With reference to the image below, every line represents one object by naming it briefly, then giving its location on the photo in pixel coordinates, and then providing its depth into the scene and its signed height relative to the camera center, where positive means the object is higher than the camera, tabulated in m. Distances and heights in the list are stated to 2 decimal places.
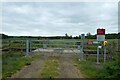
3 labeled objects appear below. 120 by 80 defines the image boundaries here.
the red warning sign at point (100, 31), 4.68 +0.39
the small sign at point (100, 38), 4.74 +0.07
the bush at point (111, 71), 2.81 -1.00
